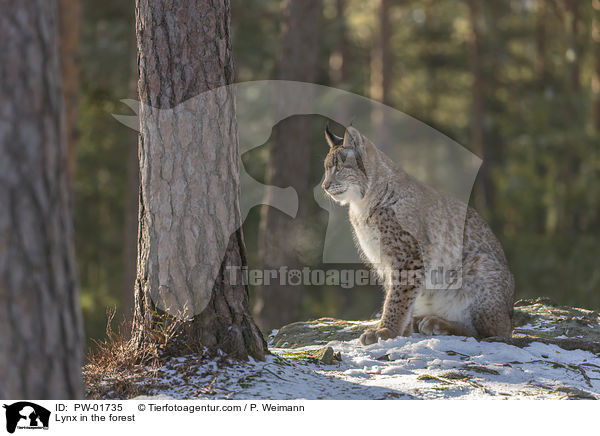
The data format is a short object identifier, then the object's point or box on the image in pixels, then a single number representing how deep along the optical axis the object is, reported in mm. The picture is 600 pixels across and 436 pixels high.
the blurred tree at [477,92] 21406
